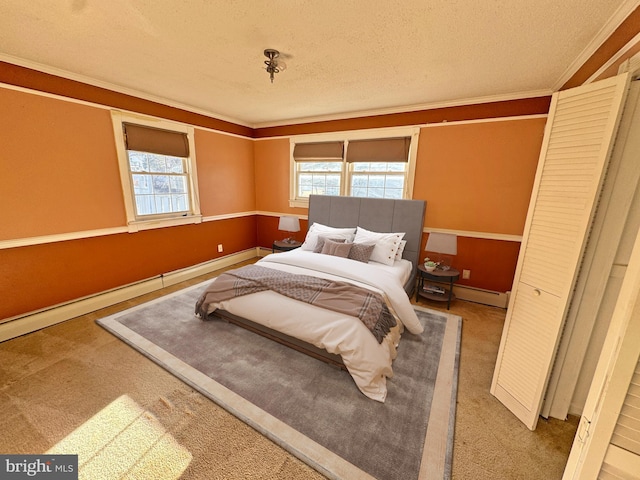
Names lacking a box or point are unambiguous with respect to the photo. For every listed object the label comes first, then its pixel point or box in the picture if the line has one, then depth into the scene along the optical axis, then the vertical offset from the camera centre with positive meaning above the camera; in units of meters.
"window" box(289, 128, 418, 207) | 3.54 +0.34
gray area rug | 1.46 -1.50
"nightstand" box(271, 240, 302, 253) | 4.16 -0.98
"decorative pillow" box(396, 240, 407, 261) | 3.35 -0.78
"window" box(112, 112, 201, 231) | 3.04 +0.13
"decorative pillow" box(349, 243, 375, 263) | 3.11 -0.78
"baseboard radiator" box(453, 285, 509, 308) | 3.24 -1.34
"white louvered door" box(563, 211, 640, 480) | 0.70 -0.57
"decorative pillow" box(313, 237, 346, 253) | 3.38 -0.73
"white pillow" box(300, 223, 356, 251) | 3.51 -0.65
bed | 1.93 -1.00
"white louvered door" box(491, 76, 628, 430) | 1.36 -0.21
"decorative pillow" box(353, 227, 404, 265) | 3.15 -0.71
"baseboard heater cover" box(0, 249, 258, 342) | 2.41 -1.41
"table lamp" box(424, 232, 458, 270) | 3.02 -0.62
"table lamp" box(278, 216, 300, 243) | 4.18 -0.63
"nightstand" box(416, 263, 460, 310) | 3.07 -1.26
